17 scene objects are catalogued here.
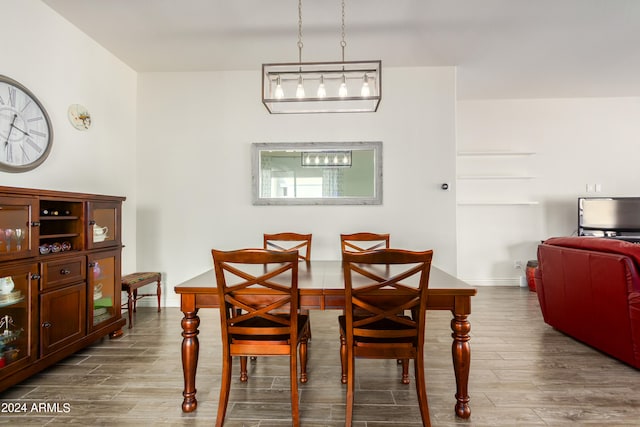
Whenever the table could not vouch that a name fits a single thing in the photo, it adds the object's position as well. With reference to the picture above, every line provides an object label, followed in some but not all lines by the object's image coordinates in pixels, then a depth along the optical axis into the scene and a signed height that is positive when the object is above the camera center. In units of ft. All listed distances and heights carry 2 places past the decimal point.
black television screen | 13.84 +0.07
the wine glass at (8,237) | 6.18 -0.42
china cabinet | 6.22 -1.39
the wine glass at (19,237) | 6.36 -0.44
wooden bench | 10.02 -2.27
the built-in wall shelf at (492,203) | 15.31 +0.57
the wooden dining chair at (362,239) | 9.18 -0.71
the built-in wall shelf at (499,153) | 15.07 +2.97
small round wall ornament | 9.33 +3.01
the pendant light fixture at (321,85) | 6.84 +2.98
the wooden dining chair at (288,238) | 9.29 -0.69
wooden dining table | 5.35 -1.58
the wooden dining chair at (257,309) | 4.96 -1.58
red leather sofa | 6.89 -1.90
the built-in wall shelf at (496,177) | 15.25 +1.84
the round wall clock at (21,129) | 7.27 +2.15
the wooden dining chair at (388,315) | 4.81 -1.62
